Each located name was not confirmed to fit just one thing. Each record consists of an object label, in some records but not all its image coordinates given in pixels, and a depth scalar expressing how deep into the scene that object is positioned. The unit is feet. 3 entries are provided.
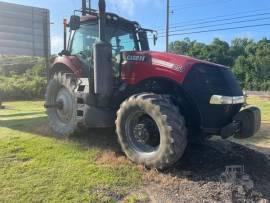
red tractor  10.43
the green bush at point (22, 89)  53.73
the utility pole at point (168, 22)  54.16
